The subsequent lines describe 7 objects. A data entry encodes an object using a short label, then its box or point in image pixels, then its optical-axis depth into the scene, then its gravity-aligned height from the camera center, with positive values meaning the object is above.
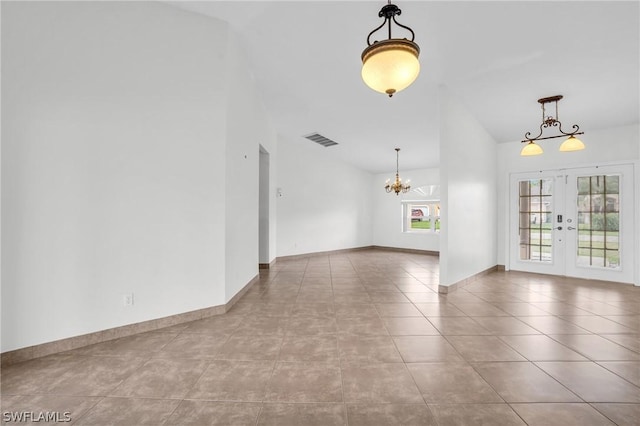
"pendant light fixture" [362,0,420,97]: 1.77 +1.00
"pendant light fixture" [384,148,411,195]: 7.34 +0.76
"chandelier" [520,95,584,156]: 3.91 +1.05
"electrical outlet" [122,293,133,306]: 2.66 -0.84
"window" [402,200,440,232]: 9.00 -0.03
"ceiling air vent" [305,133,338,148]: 6.61 +1.89
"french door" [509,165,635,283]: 4.98 -0.16
